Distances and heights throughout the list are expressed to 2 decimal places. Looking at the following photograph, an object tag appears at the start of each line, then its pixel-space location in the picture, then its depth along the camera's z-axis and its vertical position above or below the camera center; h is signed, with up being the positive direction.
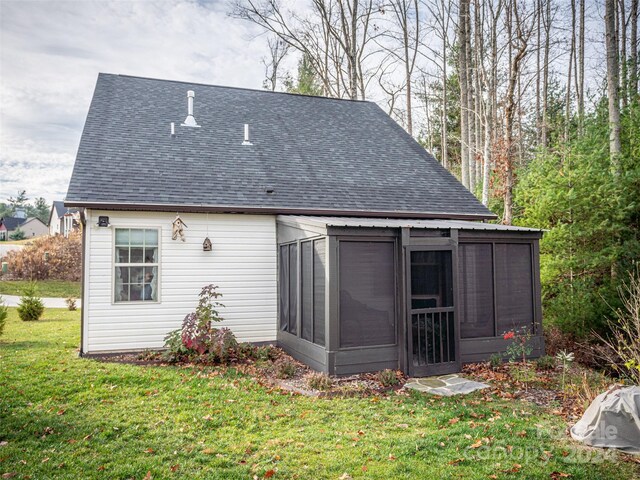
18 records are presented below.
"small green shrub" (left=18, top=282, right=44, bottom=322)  12.73 -1.23
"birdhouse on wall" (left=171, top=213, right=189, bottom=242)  7.98 +0.67
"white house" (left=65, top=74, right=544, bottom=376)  6.72 +0.32
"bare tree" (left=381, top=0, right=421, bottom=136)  18.94 +10.05
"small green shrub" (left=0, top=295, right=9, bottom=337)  9.95 -1.15
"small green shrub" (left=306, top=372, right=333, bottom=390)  5.89 -1.58
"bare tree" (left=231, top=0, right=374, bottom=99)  19.31 +10.51
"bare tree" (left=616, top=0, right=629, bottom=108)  14.74 +8.09
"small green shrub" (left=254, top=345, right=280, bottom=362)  7.63 -1.56
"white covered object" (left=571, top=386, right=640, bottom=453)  3.95 -1.46
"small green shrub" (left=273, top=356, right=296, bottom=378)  6.49 -1.54
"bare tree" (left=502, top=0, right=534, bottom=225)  10.67 +3.84
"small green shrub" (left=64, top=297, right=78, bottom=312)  14.99 -1.26
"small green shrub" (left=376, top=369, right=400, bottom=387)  6.11 -1.59
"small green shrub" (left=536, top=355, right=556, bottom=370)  7.02 -1.60
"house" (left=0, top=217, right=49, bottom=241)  53.81 +5.12
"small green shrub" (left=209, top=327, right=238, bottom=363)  7.19 -1.31
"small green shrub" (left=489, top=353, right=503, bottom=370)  7.15 -1.60
